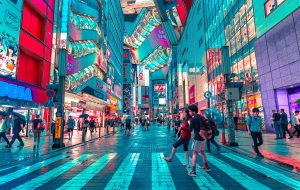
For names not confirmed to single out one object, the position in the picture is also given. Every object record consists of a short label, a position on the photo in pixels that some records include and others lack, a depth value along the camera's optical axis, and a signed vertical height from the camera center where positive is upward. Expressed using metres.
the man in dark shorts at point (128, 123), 21.58 -0.36
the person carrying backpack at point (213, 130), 9.54 -0.58
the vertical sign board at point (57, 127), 11.56 -0.33
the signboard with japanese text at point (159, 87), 157.38 +23.89
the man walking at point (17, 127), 11.80 -0.29
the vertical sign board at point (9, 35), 15.72 +6.85
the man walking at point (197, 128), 5.96 -0.28
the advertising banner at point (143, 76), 135.62 +28.84
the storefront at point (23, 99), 16.12 +1.95
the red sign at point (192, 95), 49.31 +5.57
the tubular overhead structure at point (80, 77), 24.98 +5.83
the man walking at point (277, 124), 13.78 -0.50
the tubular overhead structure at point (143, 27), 81.81 +38.68
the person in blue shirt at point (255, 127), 8.54 -0.41
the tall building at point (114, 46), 46.83 +19.16
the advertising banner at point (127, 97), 88.06 +9.66
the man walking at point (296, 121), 13.98 -0.33
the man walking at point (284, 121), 13.80 -0.31
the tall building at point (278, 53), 15.29 +5.13
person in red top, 7.06 -0.63
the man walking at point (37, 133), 9.94 -0.56
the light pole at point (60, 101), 11.57 +1.13
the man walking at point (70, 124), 16.88 -0.27
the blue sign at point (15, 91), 15.80 +2.50
